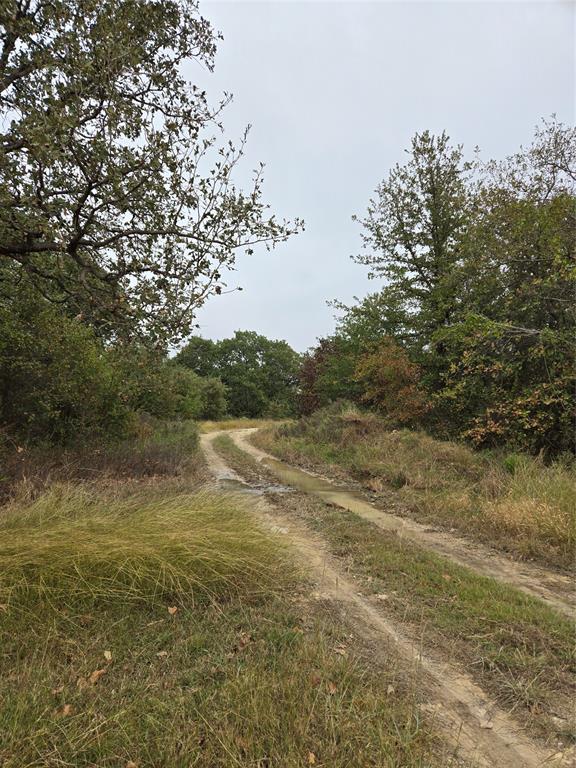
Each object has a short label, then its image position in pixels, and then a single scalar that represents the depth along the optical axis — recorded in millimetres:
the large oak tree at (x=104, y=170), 4598
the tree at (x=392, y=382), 15242
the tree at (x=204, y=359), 65356
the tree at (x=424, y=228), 16922
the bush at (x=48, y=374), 7699
